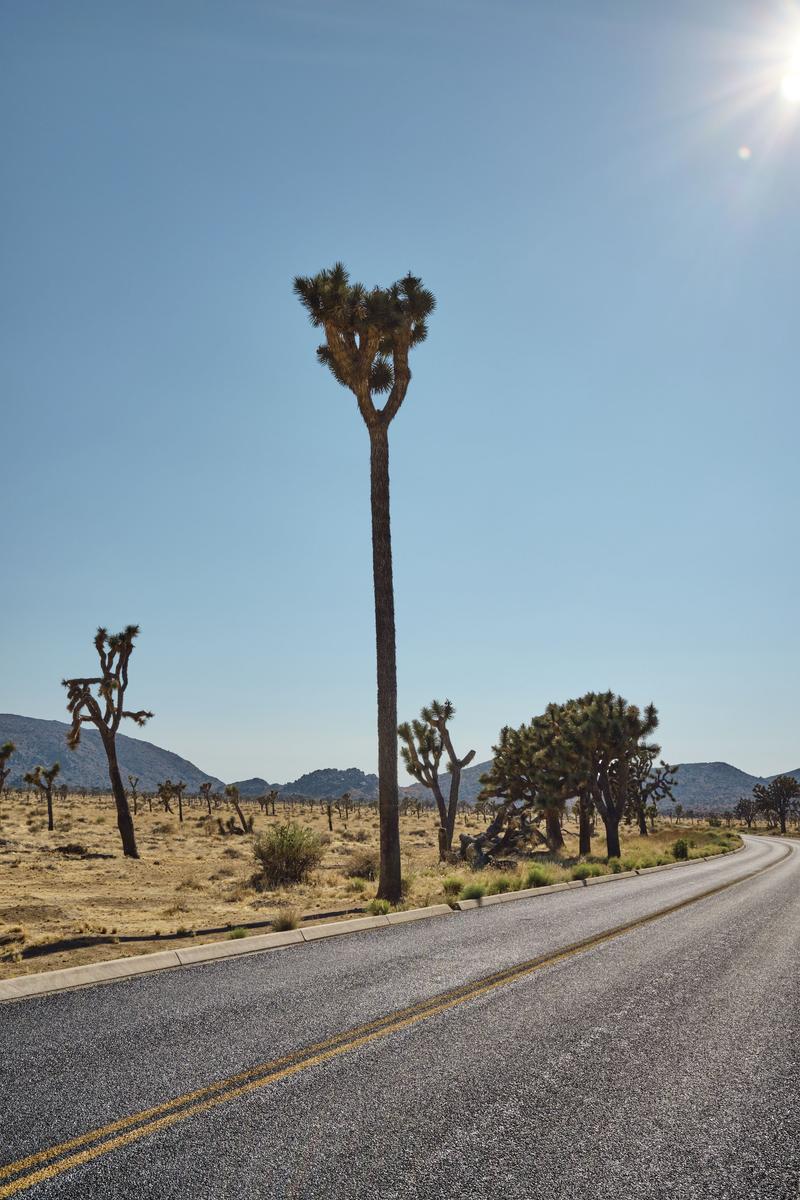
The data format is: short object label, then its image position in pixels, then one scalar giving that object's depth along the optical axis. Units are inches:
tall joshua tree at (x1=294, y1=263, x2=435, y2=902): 638.5
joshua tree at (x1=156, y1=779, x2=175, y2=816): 2511.6
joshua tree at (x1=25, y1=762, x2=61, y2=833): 1691.7
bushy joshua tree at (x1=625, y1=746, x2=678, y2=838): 2034.9
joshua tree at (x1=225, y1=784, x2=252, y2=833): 1929.1
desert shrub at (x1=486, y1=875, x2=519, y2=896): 654.5
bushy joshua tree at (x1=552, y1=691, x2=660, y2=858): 1416.1
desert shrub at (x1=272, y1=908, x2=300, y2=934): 419.2
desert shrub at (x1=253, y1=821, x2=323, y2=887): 868.0
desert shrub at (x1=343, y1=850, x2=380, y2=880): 934.4
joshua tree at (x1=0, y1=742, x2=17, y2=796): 1439.2
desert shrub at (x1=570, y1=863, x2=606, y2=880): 896.3
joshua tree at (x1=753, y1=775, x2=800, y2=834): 3686.0
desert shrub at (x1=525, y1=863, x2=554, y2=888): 745.6
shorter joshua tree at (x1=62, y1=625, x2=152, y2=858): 1155.3
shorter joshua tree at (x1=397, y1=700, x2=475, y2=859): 1312.7
